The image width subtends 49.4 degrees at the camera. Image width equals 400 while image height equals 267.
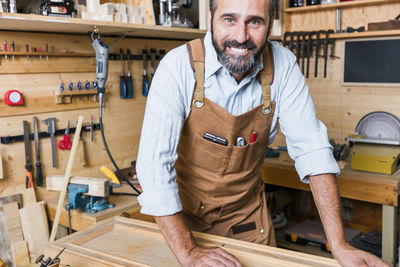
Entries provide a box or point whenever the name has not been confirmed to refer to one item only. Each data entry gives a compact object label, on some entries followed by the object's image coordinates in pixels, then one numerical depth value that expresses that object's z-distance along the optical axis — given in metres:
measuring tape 2.09
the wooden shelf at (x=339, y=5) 2.87
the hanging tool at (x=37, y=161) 2.22
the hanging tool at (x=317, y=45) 3.15
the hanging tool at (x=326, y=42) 3.11
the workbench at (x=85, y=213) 2.03
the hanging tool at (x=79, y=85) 2.39
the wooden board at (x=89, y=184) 2.03
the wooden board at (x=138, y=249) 1.21
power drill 2.14
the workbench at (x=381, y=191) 2.41
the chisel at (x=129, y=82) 2.67
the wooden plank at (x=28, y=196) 2.19
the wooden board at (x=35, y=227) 2.08
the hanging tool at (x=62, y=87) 2.30
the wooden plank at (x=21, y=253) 2.01
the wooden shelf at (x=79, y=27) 1.76
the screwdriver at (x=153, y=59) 2.79
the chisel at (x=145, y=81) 2.75
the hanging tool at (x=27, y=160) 2.18
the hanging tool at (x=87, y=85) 2.42
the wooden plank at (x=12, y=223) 2.04
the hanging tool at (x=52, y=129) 2.27
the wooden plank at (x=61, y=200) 2.01
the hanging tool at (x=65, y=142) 2.34
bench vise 2.02
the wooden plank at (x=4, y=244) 2.04
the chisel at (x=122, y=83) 2.63
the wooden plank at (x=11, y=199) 2.09
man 1.29
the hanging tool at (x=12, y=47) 2.07
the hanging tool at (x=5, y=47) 2.05
